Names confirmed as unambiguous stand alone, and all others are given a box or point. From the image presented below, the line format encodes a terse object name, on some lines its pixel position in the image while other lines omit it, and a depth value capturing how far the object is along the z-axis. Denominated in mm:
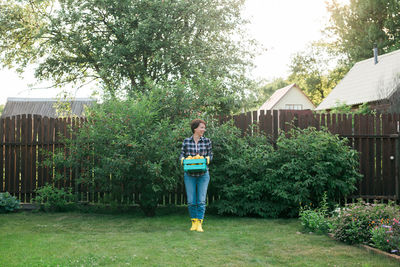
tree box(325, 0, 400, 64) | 28781
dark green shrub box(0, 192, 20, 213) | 8195
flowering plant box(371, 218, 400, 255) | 4582
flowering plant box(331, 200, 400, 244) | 5148
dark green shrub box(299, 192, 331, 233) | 5926
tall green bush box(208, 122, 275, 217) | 7484
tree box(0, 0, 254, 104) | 16859
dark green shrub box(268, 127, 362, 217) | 7277
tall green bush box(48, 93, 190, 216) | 7062
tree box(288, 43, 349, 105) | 47688
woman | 6270
